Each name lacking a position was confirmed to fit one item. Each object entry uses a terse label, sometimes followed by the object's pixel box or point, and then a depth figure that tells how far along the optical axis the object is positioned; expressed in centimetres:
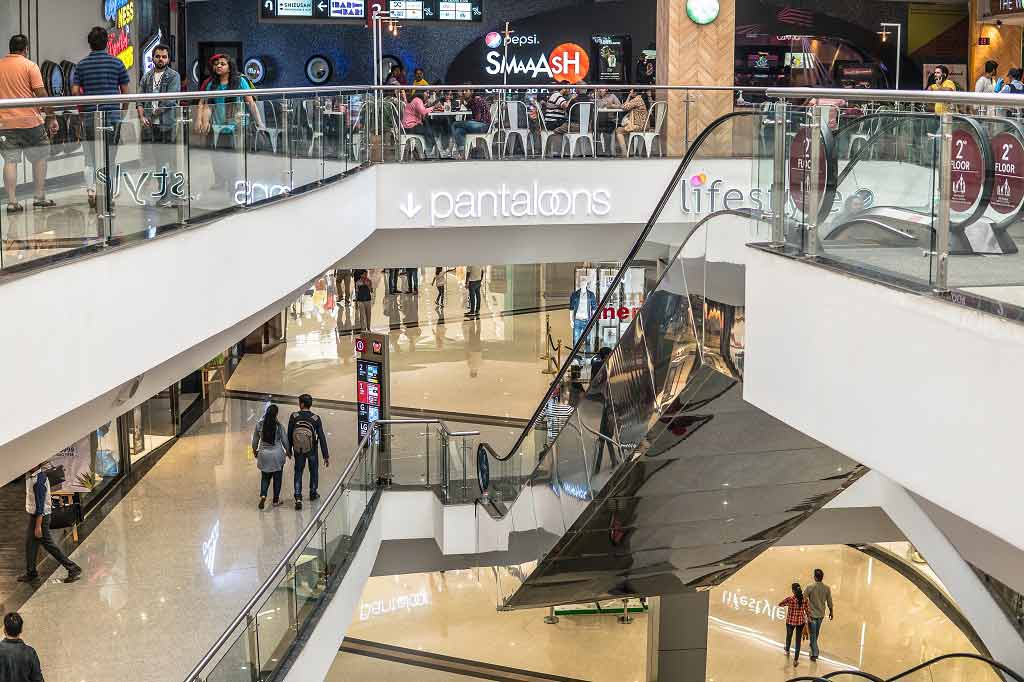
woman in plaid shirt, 1577
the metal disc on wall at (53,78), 1518
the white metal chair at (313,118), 1025
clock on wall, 1597
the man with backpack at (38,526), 1051
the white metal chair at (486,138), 1448
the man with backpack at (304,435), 1287
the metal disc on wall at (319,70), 2505
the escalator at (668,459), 674
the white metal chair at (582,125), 1475
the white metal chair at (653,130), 1496
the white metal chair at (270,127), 874
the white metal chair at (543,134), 1466
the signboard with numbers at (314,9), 1755
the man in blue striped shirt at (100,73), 861
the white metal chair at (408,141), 1413
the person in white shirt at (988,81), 1307
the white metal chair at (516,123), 1462
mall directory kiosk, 1495
